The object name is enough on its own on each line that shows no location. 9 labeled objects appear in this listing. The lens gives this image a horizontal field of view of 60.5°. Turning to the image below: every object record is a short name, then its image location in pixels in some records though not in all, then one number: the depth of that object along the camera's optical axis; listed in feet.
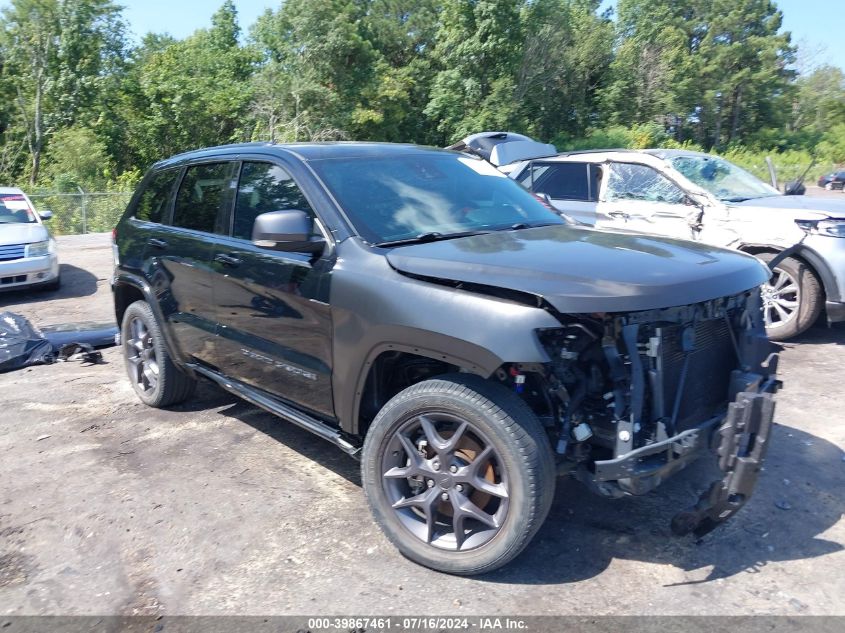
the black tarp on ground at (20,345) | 22.88
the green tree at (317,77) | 125.08
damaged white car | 21.97
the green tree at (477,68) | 130.93
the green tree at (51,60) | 123.13
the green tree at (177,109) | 127.24
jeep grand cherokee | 9.73
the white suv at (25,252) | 34.09
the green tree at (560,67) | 136.67
